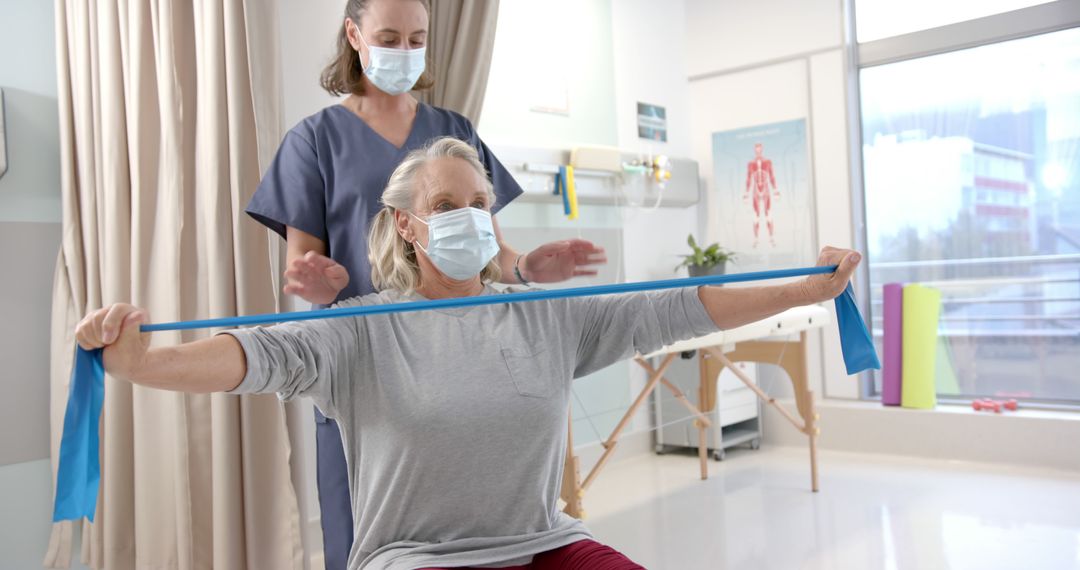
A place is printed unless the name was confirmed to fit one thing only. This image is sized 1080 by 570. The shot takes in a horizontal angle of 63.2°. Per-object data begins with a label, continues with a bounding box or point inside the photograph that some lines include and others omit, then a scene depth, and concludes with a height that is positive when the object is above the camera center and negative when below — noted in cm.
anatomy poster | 449 +42
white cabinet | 417 -65
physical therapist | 175 +25
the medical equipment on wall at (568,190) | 374 +40
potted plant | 420 +8
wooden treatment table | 326 -37
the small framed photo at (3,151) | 234 +42
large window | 395 +31
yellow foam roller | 409 -34
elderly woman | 133 -17
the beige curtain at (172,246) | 230 +15
